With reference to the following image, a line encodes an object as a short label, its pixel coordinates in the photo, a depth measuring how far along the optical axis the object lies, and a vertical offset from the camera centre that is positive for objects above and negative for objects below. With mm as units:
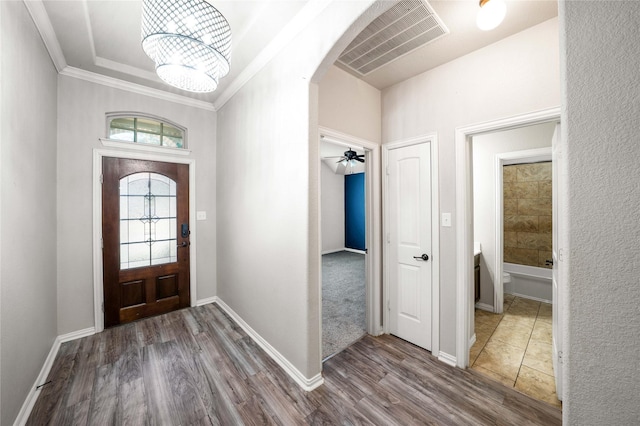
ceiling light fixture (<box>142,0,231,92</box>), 1237 +954
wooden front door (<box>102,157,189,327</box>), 2805 -325
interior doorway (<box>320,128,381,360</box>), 2648 -774
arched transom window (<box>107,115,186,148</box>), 2896 +1071
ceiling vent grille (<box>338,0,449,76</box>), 1681 +1420
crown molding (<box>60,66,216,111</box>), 2609 +1559
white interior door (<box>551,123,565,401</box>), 1730 -415
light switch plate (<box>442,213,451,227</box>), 2215 -78
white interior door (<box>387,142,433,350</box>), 2373 -343
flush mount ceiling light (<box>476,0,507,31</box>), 1425 +1212
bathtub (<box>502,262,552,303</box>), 3566 -1131
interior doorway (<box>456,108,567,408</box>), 2107 -264
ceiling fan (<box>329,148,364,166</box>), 4889 +1167
